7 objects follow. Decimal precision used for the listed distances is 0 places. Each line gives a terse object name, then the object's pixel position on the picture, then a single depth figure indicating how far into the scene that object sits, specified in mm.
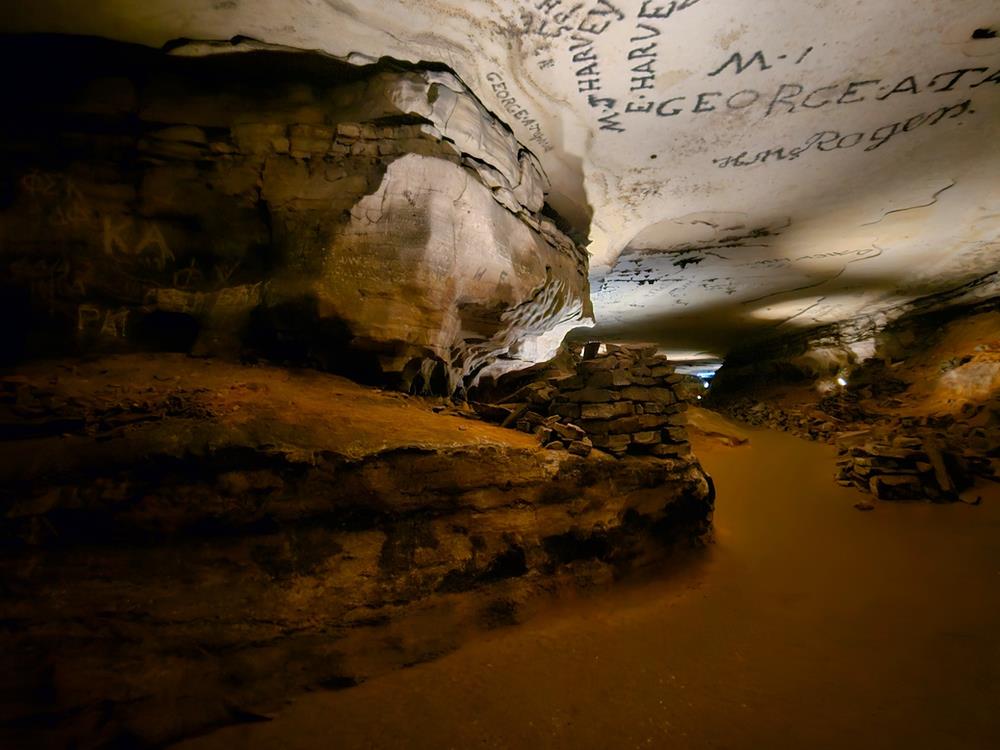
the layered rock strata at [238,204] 3264
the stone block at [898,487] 4832
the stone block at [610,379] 3848
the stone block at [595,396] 3793
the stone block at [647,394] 3830
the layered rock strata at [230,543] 1793
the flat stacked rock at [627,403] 3705
